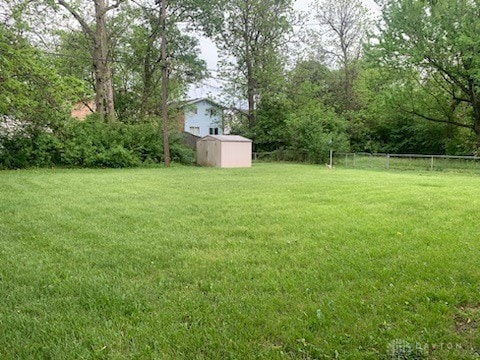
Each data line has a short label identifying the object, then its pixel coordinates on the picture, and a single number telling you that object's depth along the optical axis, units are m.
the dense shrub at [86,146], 15.20
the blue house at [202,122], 29.08
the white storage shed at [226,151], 18.39
